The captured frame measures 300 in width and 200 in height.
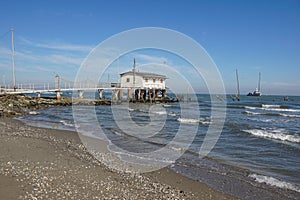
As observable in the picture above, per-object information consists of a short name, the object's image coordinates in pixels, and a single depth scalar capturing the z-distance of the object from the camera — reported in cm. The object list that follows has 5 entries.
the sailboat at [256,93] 11528
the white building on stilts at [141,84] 4531
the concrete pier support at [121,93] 4655
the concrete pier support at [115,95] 4562
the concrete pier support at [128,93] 4449
